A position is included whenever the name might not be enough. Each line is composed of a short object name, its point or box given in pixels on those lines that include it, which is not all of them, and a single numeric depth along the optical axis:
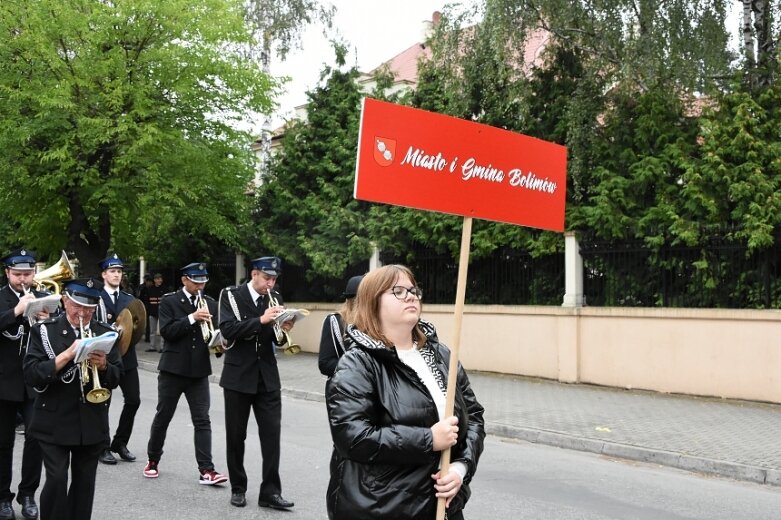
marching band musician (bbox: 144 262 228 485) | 7.40
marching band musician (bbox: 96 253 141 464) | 8.14
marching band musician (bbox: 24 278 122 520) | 4.98
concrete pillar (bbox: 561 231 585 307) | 14.62
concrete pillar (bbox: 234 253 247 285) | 23.36
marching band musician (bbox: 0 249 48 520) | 6.12
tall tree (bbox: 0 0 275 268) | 18.69
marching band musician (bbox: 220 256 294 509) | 6.43
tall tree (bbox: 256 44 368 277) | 18.97
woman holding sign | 3.08
